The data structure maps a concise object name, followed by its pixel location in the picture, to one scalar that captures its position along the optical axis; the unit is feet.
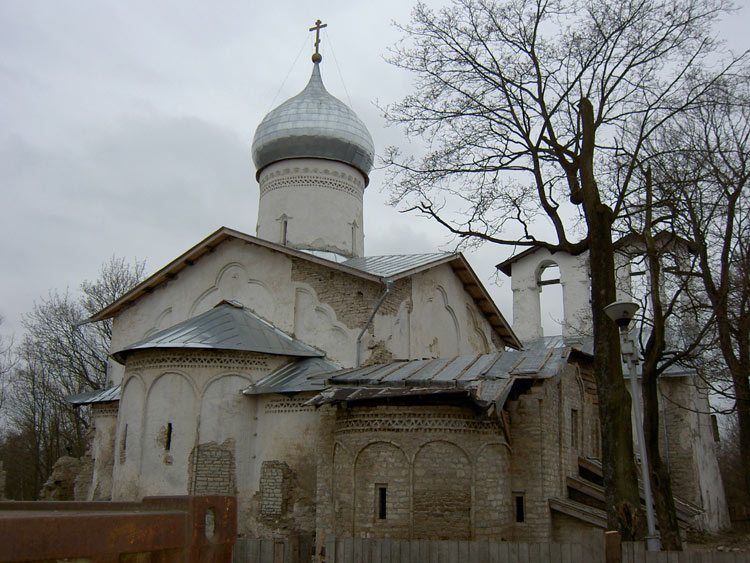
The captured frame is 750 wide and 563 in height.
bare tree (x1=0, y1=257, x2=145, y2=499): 74.79
